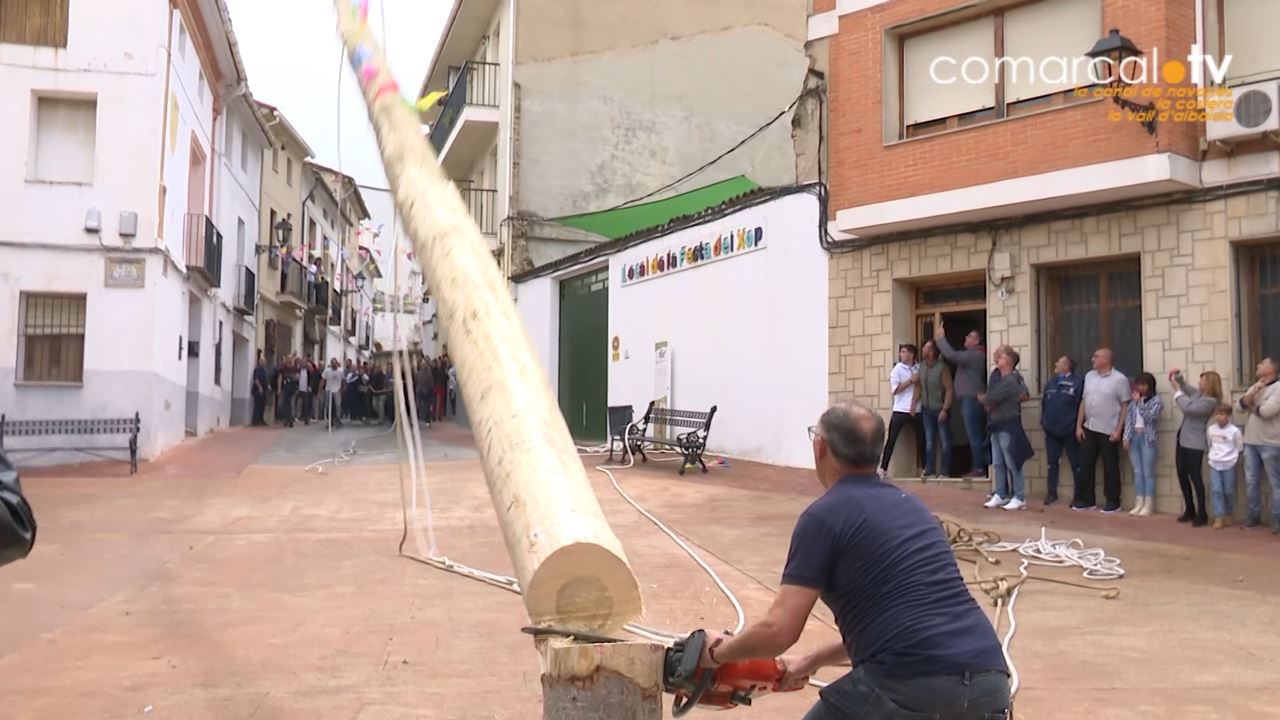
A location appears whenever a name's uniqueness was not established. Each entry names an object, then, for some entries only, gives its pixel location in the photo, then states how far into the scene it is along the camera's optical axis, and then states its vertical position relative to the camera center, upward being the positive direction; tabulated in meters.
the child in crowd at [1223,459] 9.16 -0.49
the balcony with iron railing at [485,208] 21.70 +3.95
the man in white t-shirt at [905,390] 11.77 +0.12
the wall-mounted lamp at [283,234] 27.09 +4.33
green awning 20.64 +3.62
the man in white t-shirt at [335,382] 23.73 +0.29
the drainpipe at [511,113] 20.42 +5.50
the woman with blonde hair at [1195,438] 9.38 -0.32
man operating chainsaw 2.41 -0.51
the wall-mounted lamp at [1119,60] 9.94 +3.31
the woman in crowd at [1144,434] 9.80 -0.30
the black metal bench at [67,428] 13.91 -0.48
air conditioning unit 9.39 +2.62
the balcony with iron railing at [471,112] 21.44 +5.91
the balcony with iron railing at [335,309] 37.73 +3.26
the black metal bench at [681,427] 12.33 -0.42
